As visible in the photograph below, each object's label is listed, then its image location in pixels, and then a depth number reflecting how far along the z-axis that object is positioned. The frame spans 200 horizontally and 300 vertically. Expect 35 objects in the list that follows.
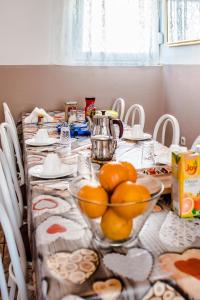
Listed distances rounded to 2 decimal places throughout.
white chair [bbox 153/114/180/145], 2.02
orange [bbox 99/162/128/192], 0.82
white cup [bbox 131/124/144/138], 2.03
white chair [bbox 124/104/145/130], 2.57
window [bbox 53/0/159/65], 3.24
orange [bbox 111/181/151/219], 0.74
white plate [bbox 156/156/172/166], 1.46
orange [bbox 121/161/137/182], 0.88
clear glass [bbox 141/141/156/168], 1.47
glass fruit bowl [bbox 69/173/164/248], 0.75
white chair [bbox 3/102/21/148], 2.46
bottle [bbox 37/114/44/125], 2.62
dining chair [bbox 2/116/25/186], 2.16
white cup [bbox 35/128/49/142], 1.90
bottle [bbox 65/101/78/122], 2.59
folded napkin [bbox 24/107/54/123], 2.68
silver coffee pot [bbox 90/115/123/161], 1.47
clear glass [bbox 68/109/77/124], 2.52
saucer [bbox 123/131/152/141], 1.99
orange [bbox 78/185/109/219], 0.75
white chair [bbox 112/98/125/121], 3.36
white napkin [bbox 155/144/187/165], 1.49
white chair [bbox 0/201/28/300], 0.96
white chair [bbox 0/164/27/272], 1.23
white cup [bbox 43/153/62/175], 1.33
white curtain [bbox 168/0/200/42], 2.81
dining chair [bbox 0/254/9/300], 1.02
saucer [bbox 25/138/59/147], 1.85
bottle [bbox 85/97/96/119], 2.38
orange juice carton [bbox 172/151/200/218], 0.94
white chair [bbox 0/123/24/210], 1.74
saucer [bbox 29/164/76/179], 1.30
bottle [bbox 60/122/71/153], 1.87
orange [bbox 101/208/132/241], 0.75
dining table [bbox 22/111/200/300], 0.64
